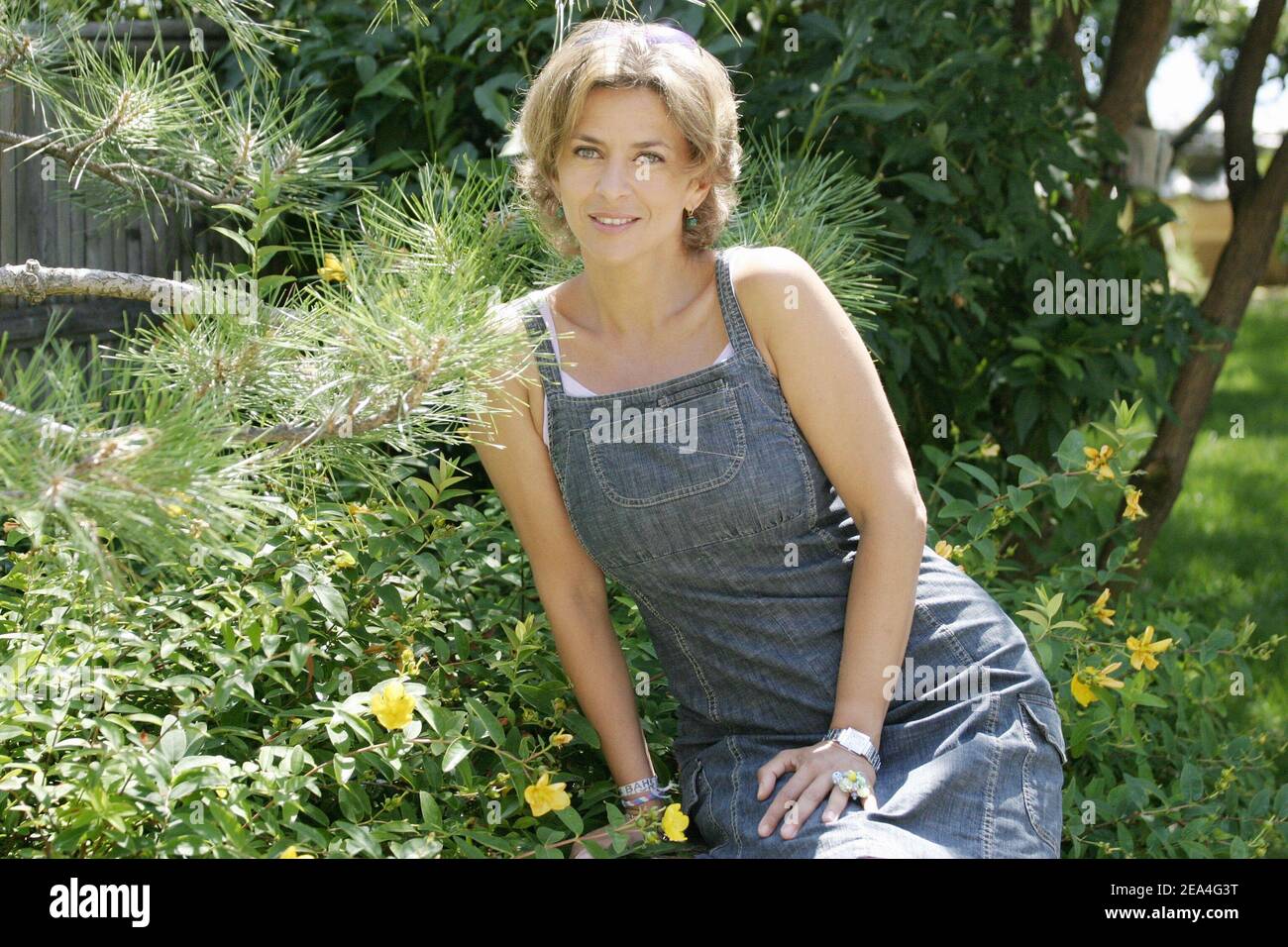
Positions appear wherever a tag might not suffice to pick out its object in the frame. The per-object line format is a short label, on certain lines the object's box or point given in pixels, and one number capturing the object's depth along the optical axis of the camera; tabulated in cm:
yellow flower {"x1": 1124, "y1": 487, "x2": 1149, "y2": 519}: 222
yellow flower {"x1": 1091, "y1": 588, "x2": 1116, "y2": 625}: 213
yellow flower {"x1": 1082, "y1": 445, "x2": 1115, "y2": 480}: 216
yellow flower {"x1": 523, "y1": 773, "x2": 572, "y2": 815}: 163
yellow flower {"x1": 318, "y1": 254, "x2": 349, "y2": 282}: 189
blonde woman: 176
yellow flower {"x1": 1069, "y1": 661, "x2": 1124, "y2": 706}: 200
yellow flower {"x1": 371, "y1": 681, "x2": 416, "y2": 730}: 153
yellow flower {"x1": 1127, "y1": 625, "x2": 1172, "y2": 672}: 207
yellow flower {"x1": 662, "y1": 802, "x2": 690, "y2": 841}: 159
